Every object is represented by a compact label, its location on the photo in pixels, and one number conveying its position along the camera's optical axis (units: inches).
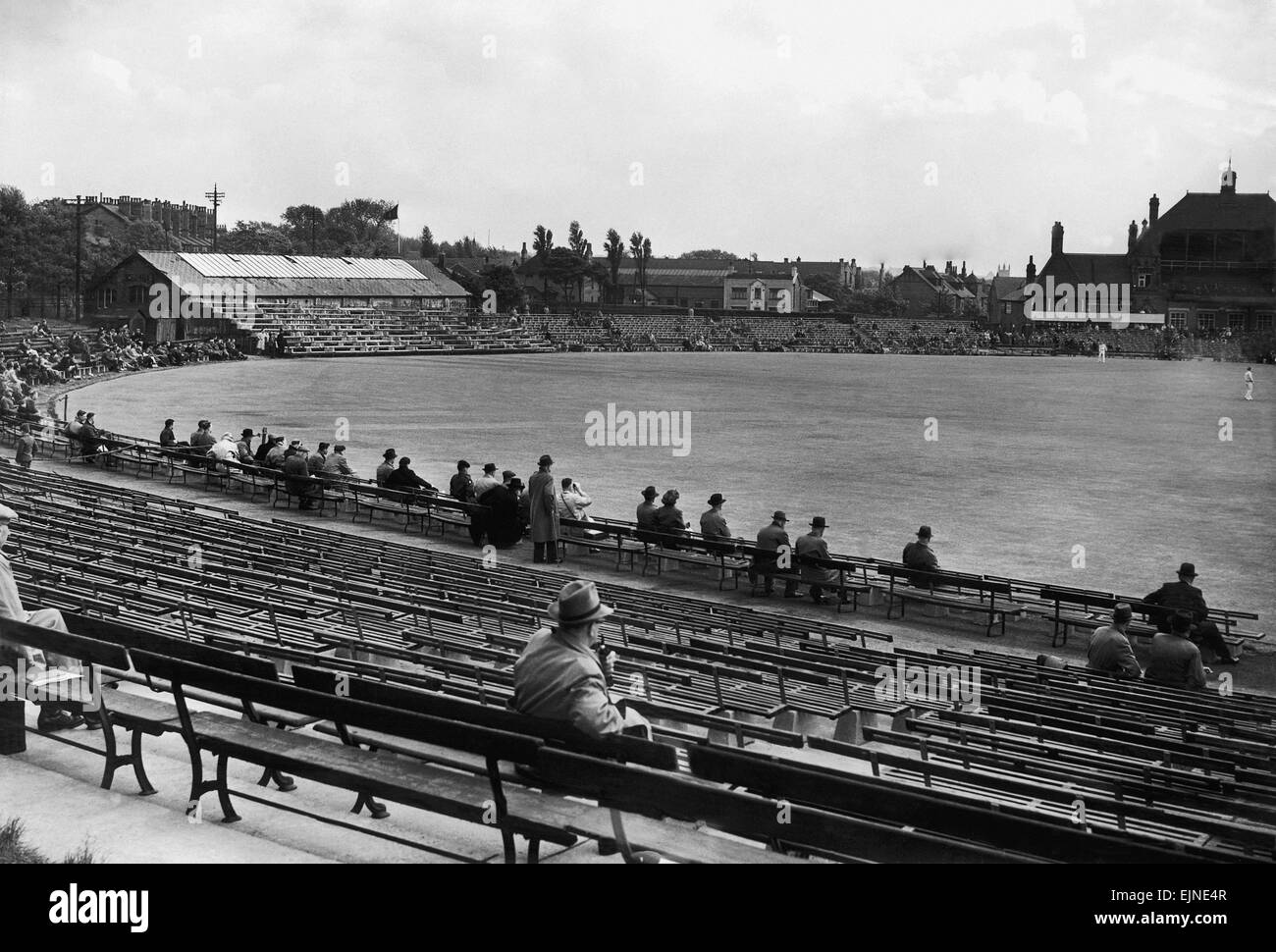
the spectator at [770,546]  721.6
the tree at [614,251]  6466.5
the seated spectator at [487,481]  858.5
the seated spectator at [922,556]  702.5
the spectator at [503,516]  830.5
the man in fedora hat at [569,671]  246.5
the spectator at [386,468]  957.8
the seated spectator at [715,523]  789.9
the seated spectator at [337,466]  976.3
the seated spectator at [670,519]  787.4
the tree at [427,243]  7616.1
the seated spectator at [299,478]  943.7
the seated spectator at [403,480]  932.6
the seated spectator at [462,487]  897.5
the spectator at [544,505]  778.8
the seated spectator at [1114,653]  502.9
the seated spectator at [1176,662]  498.3
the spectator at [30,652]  310.2
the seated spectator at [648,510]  800.3
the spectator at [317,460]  981.2
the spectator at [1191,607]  579.2
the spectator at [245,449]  1052.5
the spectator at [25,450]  1036.5
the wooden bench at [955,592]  661.3
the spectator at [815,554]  713.6
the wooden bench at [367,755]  229.1
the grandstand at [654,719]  214.1
